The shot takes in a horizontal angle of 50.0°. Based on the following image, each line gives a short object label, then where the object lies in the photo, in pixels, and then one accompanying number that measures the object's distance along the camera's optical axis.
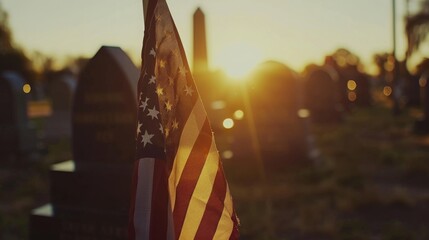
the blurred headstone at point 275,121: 9.16
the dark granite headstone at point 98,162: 4.23
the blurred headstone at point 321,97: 16.97
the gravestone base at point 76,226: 4.12
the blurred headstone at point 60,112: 14.80
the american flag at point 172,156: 2.47
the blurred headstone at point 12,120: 10.52
